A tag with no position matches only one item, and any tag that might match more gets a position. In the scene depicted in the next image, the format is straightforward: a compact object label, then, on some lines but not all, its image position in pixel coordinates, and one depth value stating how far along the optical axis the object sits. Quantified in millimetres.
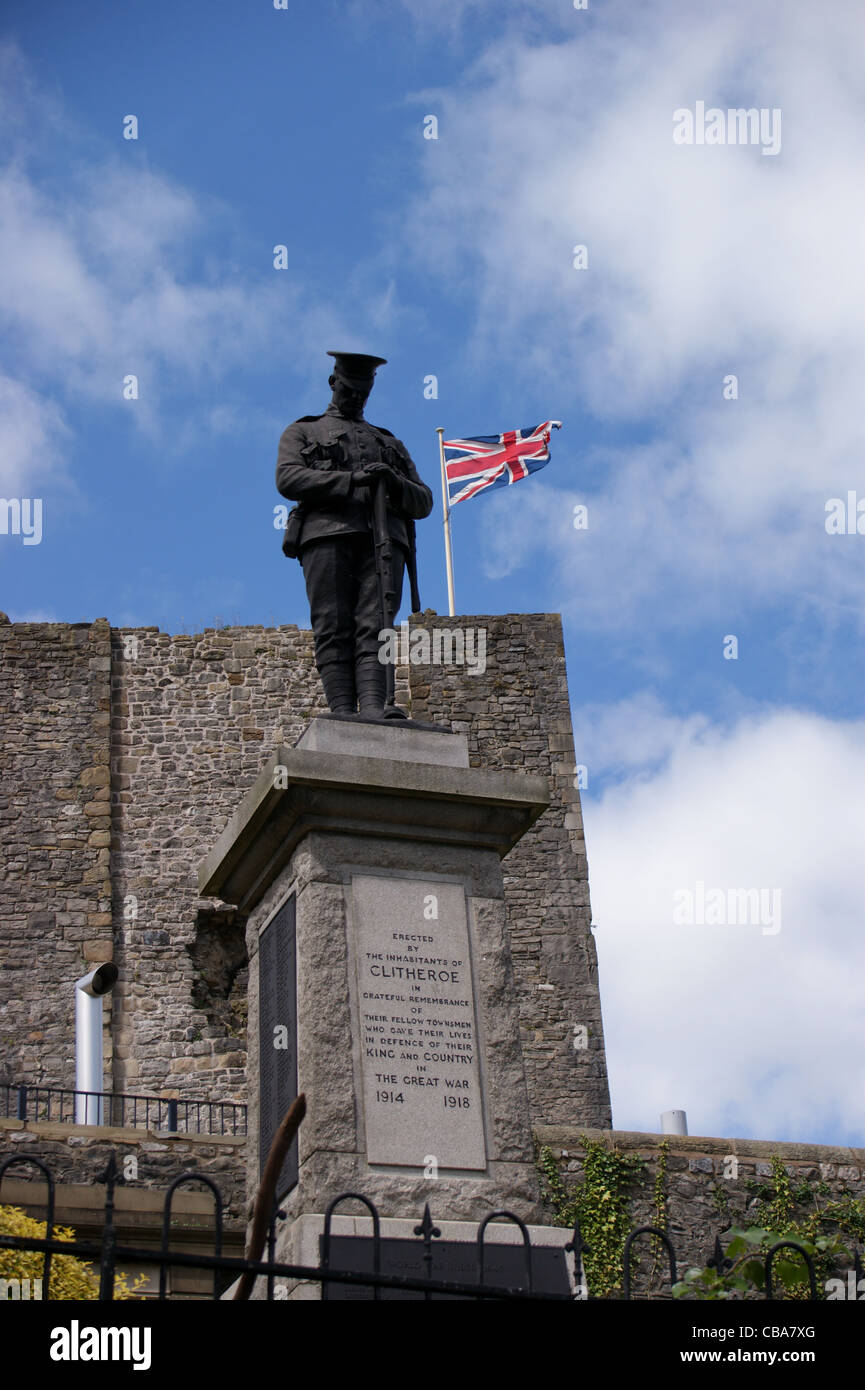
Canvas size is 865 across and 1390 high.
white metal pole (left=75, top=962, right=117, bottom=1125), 17594
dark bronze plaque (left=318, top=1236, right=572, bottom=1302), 5988
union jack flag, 26406
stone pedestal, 6410
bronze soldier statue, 7668
